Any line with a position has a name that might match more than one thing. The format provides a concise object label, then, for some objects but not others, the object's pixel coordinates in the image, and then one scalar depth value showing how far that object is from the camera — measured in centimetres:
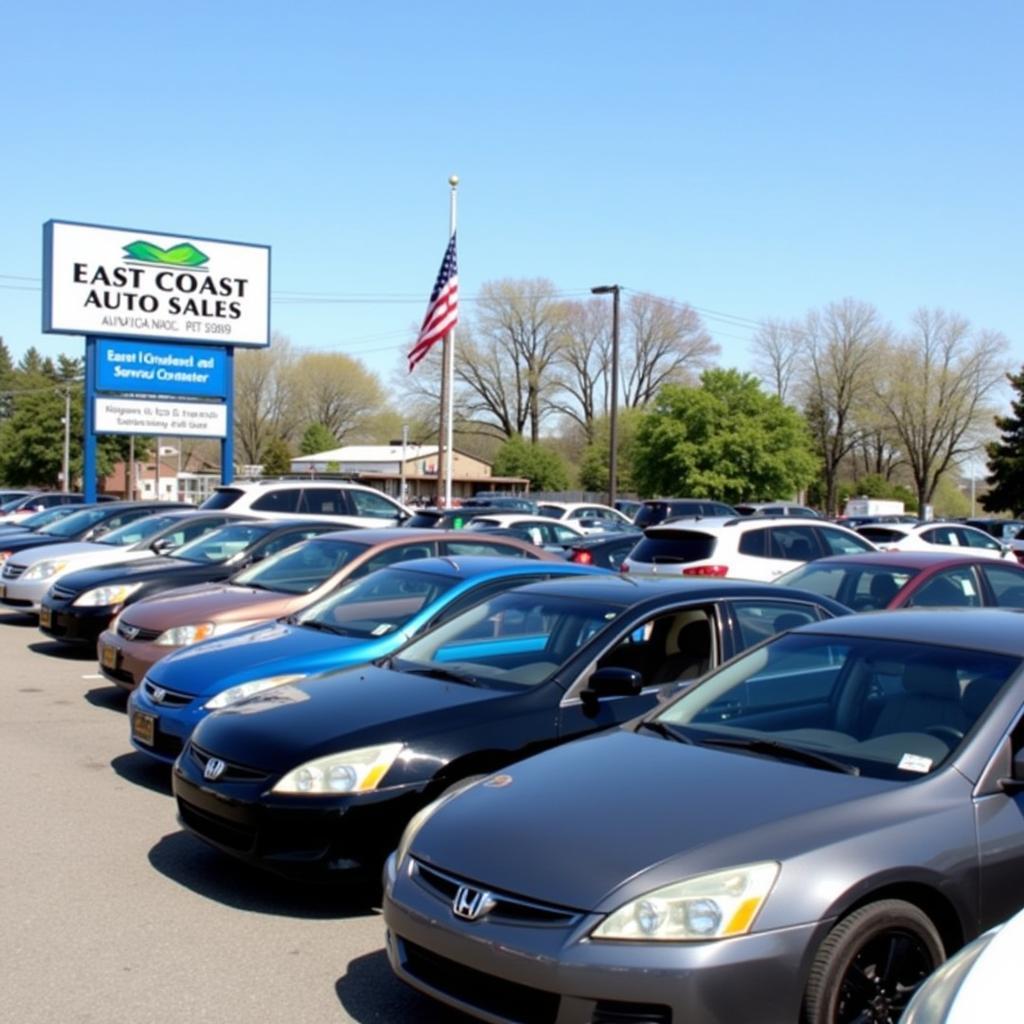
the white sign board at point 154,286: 2759
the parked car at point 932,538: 1998
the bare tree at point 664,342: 8838
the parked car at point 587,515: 3200
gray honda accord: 354
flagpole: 2922
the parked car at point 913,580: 1081
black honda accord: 531
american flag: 2791
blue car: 717
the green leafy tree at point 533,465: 8019
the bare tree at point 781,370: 8112
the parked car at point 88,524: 1788
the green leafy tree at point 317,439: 9369
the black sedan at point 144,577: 1216
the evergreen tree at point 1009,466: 6088
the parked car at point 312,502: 1942
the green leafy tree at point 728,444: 5453
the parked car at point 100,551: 1506
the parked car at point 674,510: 3275
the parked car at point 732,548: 1370
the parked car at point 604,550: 1609
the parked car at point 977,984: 268
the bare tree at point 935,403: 7706
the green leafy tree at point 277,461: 8562
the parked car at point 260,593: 934
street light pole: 3966
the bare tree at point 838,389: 7869
